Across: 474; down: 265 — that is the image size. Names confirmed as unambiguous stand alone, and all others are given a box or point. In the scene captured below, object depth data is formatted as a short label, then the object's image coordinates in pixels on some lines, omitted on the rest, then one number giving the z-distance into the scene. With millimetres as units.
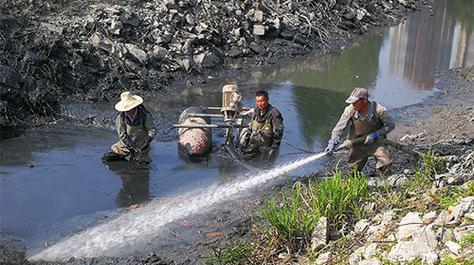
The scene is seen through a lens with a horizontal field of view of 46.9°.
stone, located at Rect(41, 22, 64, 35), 12709
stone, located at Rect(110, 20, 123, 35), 13398
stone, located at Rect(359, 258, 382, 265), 4394
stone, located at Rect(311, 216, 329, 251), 5234
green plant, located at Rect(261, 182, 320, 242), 5352
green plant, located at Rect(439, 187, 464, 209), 4906
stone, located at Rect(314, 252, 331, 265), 4953
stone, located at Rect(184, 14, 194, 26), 14805
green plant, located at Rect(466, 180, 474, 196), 4900
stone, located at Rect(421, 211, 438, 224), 4613
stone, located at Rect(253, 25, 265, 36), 16094
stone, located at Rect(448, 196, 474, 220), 4466
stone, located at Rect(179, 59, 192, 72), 13766
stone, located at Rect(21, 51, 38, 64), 11344
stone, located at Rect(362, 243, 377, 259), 4602
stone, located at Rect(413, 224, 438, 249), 4262
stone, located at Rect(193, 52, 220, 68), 14180
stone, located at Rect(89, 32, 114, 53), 12906
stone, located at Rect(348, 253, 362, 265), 4648
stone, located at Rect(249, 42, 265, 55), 15773
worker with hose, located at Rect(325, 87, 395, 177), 7074
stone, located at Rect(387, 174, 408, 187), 6463
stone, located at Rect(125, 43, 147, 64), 13008
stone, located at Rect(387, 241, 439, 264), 4113
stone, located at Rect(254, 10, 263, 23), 16375
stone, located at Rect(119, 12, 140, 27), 13797
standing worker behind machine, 9039
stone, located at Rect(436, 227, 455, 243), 4269
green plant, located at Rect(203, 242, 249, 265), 5371
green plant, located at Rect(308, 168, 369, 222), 5504
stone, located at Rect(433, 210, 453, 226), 4480
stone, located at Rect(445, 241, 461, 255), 4073
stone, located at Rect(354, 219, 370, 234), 5223
